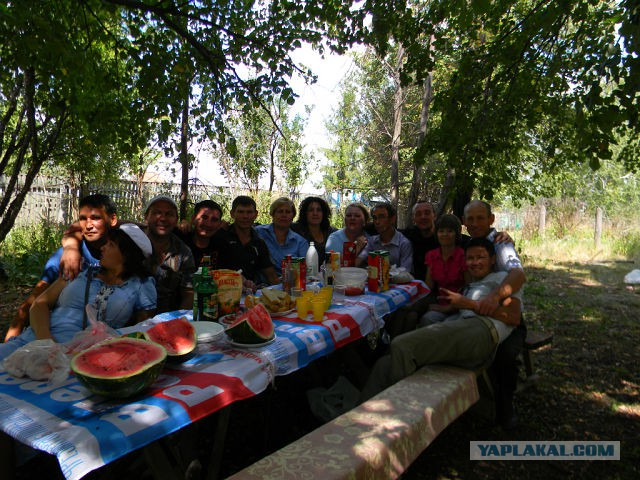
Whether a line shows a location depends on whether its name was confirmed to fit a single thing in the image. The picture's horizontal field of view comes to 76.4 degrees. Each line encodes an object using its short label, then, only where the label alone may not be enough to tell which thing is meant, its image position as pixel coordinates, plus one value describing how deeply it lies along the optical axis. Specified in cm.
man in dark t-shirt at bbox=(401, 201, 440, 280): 453
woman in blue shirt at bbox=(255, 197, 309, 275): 436
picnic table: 125
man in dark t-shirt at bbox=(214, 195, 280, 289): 395
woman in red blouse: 377
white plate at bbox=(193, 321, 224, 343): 203
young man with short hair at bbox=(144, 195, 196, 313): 327
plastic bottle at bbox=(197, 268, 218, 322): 233
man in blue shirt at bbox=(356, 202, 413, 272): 436
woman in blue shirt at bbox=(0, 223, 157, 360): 224
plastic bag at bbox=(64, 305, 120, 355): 177
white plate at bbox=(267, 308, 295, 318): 268
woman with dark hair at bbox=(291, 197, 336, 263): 488
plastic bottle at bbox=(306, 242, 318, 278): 355
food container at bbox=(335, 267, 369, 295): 329
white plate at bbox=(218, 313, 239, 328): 230
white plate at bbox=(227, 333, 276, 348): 201
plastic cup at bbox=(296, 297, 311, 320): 262
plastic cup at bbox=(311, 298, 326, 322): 254
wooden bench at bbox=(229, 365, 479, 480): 170
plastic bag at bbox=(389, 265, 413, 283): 385
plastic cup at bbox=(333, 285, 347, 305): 314
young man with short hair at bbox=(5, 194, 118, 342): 269
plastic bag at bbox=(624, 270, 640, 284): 890
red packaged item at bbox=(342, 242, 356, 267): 405
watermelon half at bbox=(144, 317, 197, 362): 180
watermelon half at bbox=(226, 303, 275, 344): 199
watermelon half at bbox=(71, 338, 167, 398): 143
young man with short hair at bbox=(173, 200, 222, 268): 377
